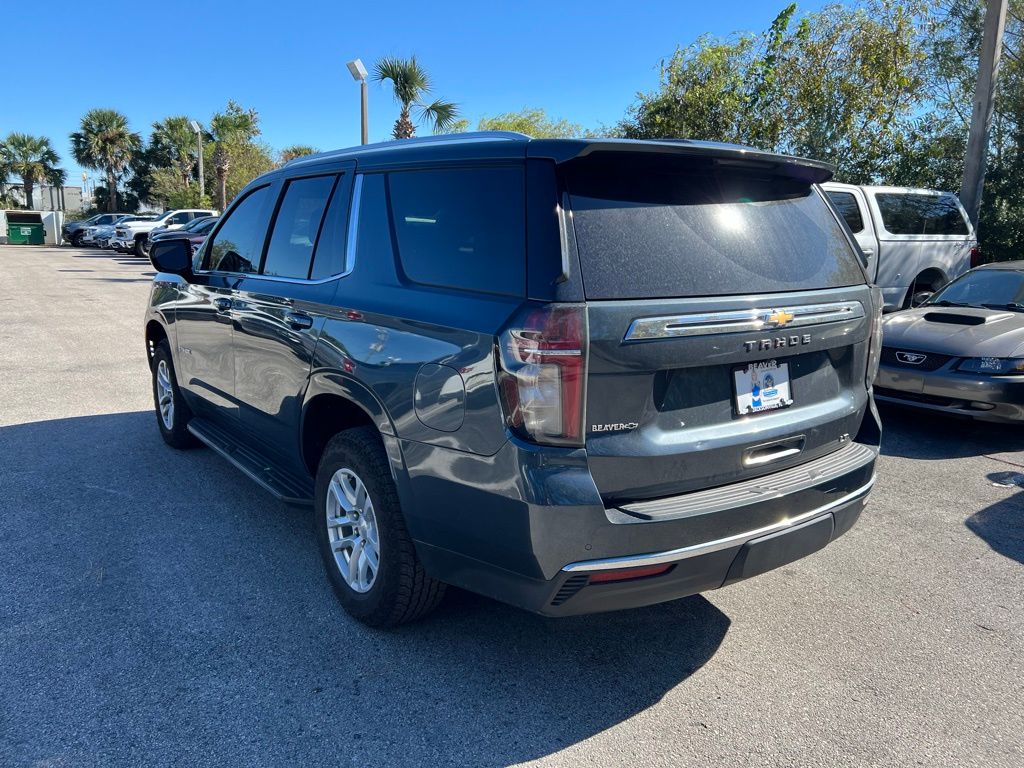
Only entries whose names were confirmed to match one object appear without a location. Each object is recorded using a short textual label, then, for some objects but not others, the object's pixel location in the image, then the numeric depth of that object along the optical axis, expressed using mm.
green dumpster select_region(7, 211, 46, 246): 41562
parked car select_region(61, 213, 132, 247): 40312
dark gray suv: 2412
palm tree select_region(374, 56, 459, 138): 19094
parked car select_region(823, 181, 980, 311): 9859
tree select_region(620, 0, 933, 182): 15781
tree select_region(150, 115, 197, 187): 48719
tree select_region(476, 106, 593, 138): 37125
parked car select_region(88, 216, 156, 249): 36006
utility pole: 11242
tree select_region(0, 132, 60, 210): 54062
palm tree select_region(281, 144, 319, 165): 56025
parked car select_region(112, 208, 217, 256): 30797
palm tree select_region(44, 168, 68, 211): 55656
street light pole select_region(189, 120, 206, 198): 34603
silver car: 5797
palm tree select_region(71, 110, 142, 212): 51250
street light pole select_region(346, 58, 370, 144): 13670
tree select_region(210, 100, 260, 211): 37062
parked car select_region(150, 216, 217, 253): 19719
